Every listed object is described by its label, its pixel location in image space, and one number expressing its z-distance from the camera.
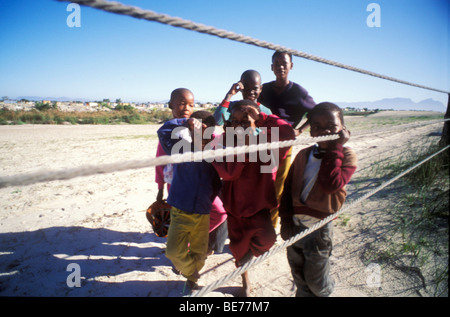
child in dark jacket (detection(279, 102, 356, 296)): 1.40
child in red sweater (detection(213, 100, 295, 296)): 1.57
